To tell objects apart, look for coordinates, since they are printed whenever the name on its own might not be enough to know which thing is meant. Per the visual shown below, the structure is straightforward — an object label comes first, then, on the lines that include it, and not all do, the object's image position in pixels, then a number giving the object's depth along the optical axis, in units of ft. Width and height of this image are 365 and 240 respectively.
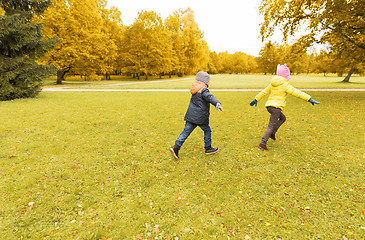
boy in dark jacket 13.99
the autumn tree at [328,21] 35.55
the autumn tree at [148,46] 125.29
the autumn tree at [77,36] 75.25
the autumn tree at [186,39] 152.76
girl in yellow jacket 16.22
